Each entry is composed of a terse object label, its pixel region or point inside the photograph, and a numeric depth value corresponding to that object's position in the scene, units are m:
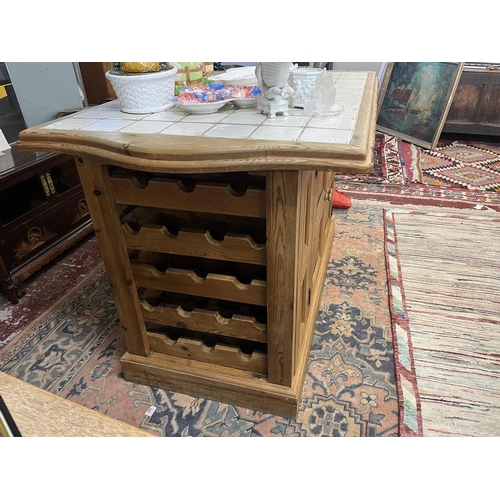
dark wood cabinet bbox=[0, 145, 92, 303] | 1.76
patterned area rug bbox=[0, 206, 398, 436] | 1.26
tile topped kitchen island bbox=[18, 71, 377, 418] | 0.90
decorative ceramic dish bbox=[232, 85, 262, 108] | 1.15
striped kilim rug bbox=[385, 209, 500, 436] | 1.29
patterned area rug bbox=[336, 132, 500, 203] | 2.70
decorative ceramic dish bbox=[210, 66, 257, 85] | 1.41
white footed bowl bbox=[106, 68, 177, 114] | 1.09
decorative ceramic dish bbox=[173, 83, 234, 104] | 1.17
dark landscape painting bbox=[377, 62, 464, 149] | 3.18
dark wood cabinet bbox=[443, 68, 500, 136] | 3.22
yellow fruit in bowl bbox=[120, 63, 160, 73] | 1.08
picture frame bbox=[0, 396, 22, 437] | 0.48
